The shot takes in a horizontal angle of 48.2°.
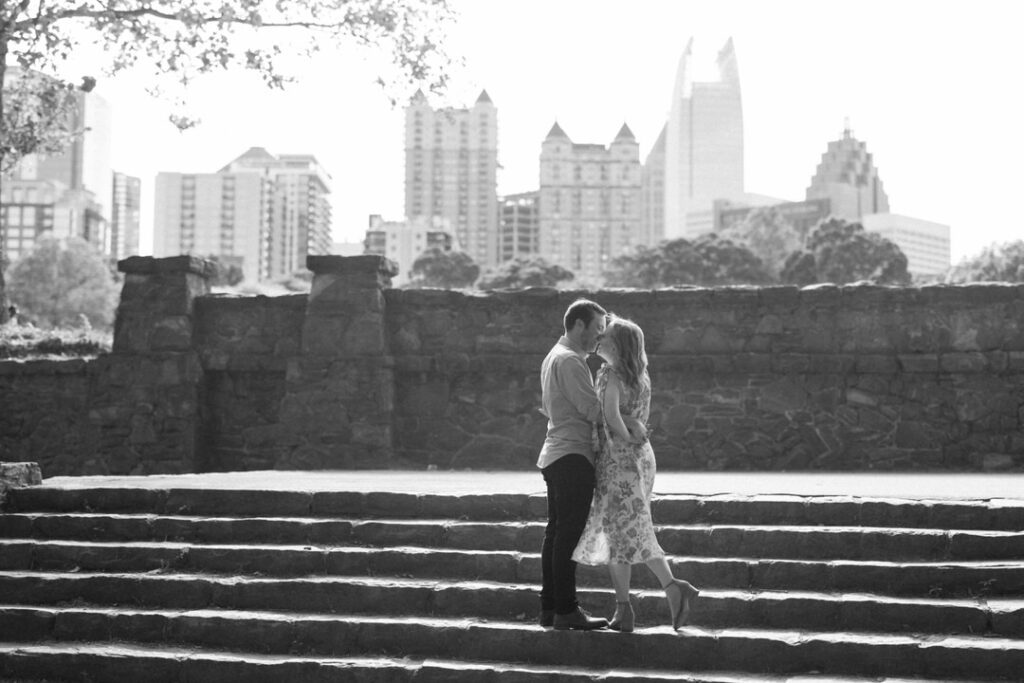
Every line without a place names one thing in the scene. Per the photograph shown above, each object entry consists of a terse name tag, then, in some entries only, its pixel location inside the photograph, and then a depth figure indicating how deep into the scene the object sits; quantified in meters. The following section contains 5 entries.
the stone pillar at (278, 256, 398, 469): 11.02
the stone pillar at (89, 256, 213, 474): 11.38
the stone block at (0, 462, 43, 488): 7.52
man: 5.38
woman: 5.29
